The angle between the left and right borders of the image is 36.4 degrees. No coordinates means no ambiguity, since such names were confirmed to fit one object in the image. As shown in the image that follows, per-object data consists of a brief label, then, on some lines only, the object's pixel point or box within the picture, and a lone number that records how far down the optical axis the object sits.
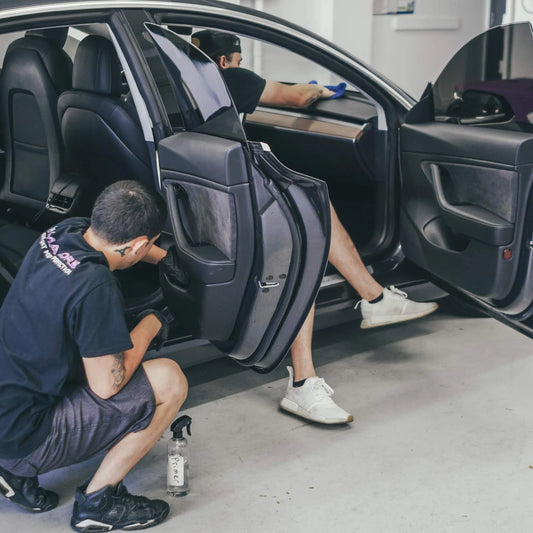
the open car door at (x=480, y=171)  2.46
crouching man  1.94
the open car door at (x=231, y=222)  2.21
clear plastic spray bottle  2.27
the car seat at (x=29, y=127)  2.91
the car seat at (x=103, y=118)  2.63
